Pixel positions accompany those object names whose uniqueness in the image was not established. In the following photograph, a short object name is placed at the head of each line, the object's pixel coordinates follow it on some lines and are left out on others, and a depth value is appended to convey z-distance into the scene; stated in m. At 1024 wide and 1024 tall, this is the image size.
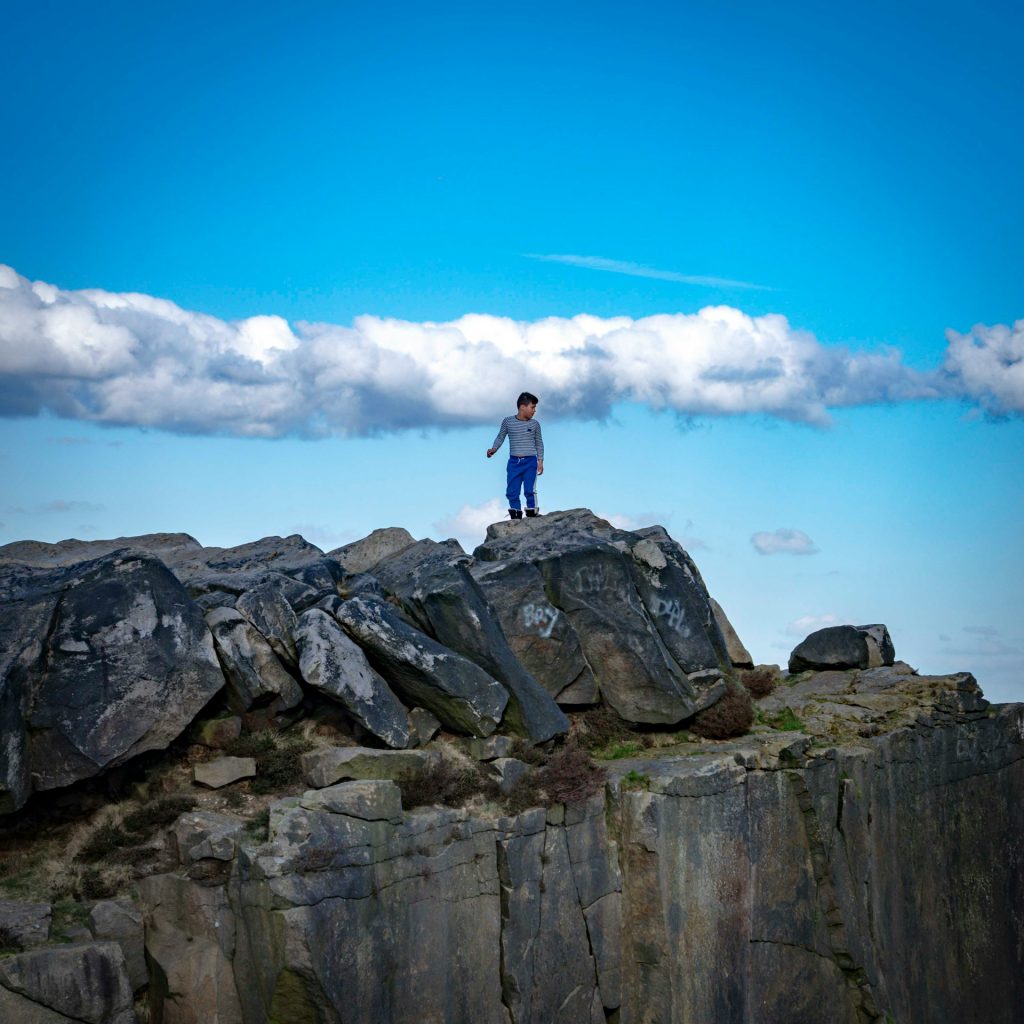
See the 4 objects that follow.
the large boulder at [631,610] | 25.69
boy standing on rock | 29.09
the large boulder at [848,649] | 33.50
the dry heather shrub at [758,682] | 30.02
